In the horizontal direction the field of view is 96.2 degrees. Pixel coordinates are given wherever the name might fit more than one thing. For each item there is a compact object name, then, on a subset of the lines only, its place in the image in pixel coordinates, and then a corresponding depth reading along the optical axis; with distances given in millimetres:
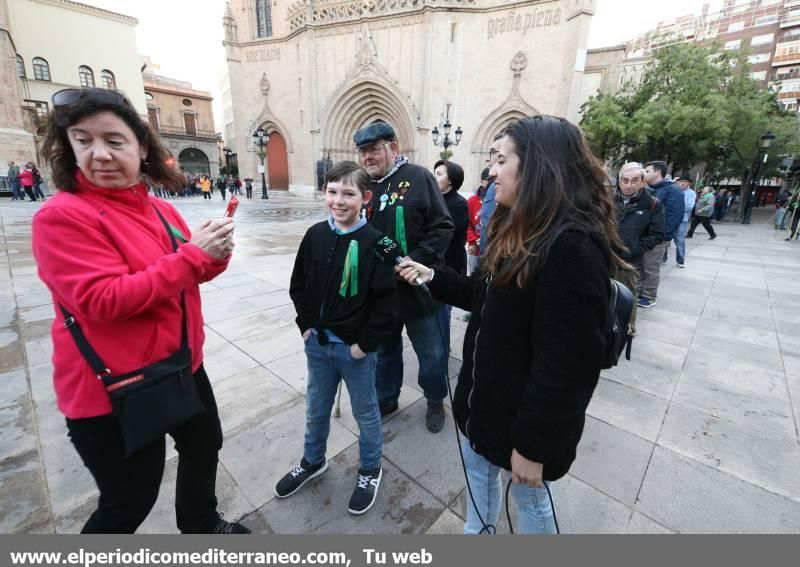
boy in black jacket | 1839
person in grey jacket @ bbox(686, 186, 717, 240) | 11164
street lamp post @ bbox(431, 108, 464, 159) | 16062
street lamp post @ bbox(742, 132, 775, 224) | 14109
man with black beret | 2365
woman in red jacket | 1082
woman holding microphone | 1054
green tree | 14547
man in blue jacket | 5340
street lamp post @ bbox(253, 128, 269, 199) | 20570
